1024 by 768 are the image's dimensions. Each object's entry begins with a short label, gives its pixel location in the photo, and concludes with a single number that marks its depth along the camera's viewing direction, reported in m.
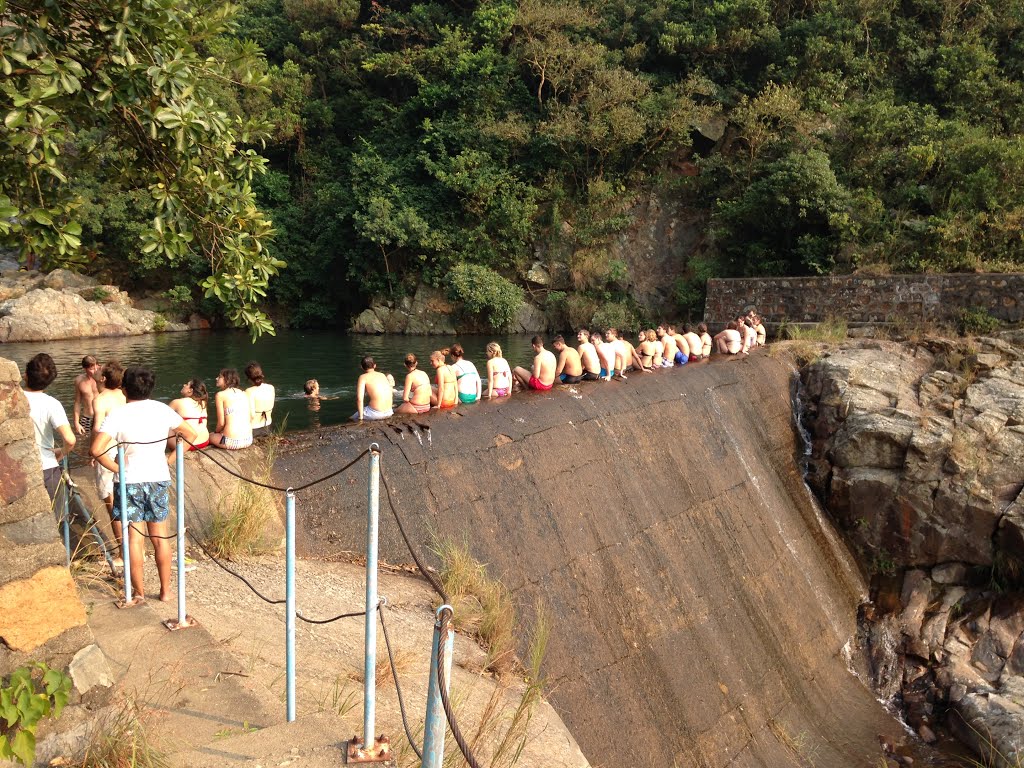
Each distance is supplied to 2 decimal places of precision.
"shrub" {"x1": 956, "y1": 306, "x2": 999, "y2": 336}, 16.59
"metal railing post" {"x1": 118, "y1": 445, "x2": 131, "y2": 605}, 4.46
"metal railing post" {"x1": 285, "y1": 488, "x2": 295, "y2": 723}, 3.43
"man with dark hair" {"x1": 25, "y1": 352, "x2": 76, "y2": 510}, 5.04
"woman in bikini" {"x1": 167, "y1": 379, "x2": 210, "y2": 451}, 6.88
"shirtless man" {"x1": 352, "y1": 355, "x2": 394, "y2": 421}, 8.80
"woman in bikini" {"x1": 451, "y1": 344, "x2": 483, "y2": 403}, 9.93
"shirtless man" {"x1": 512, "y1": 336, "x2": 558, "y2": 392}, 10.28
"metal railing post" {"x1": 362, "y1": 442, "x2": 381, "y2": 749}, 3.02
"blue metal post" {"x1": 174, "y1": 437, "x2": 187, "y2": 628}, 4.22
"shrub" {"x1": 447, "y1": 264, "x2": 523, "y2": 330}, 27.86
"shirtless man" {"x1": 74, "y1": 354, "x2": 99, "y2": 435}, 8.69
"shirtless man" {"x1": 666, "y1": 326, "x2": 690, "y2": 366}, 13.68
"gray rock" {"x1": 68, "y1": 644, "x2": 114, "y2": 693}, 3.25
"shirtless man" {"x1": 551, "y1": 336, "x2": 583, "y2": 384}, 11.05
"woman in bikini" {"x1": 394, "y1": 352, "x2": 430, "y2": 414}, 9.41
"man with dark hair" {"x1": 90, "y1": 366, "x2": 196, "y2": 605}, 4.77
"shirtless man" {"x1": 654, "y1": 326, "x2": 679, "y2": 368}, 13.19
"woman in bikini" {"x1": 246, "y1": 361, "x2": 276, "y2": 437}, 8.30
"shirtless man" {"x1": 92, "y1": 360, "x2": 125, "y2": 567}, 6.10
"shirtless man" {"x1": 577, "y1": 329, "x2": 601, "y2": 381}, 11.09
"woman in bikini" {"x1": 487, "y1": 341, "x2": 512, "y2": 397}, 10.10
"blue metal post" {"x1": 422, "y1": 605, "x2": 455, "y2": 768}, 2.65
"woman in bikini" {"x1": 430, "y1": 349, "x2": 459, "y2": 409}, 9.48
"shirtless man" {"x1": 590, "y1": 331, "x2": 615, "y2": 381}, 11.23
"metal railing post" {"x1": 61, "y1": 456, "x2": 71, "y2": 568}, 4.63
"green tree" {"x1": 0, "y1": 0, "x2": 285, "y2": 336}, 3.98
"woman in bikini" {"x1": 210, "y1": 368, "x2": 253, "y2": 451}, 6.93
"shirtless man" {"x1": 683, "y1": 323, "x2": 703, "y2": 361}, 14.02
